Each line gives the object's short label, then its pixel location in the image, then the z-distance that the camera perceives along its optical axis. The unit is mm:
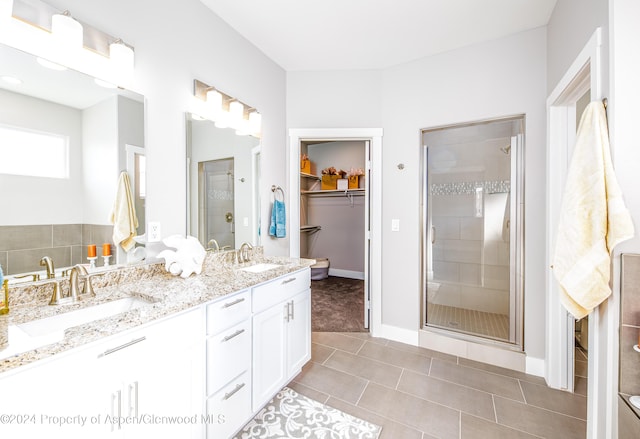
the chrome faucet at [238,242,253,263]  2248
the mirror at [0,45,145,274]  1168
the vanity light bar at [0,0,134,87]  1182
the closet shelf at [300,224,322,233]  5046
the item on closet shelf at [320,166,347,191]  4789
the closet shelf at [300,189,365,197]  4703
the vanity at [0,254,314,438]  850
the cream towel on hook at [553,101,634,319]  1203
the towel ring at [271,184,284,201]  2715
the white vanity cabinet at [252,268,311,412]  1685
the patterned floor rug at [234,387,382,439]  1582
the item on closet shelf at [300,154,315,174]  4551
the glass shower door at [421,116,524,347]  2320
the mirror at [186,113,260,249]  1921
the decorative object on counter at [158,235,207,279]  1649
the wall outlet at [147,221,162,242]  1658
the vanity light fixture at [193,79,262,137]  1957
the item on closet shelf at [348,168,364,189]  4652
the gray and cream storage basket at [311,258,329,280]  4848
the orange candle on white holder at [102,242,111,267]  1454
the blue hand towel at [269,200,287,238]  2643
